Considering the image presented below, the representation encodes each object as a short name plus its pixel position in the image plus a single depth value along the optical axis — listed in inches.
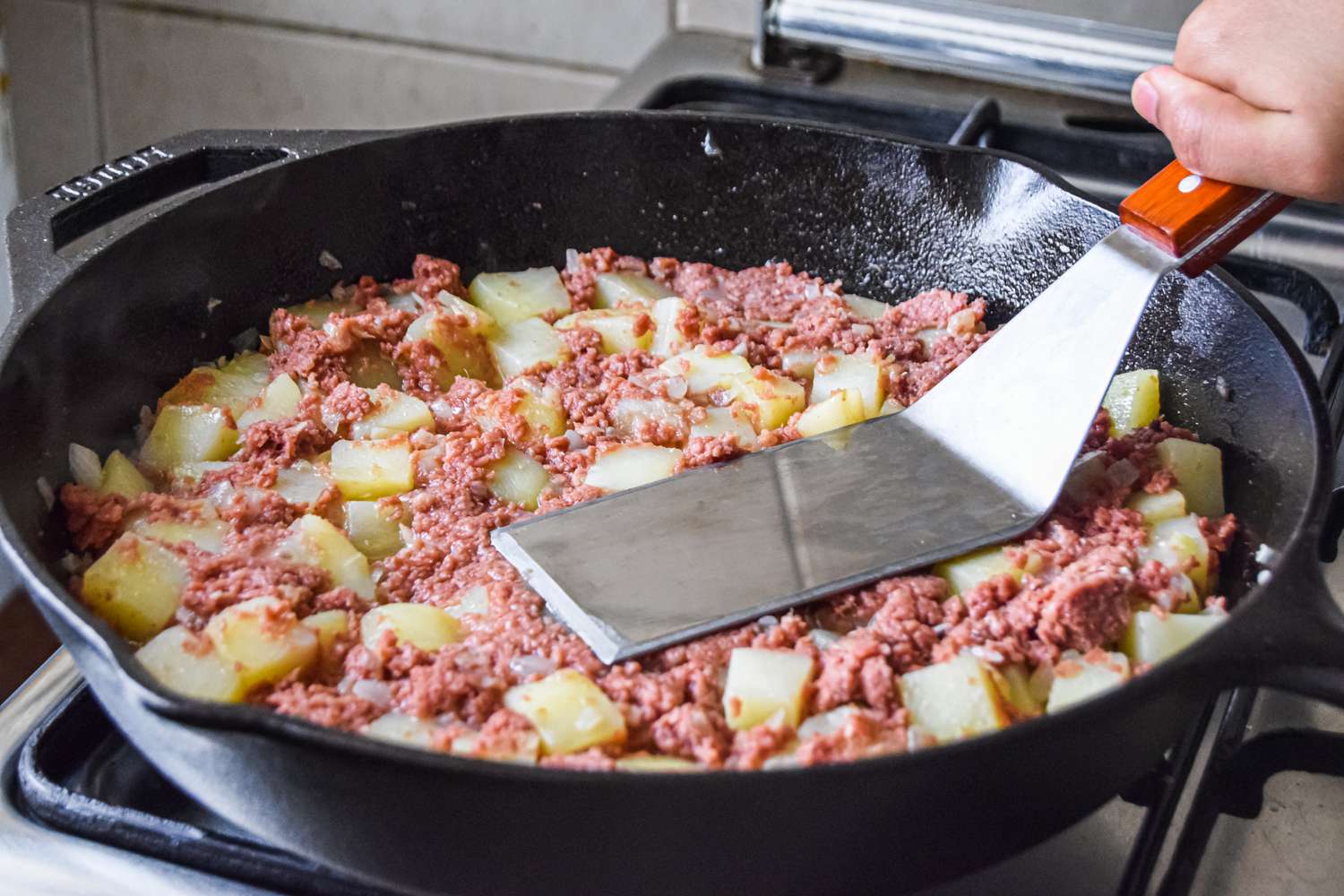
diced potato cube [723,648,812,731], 27.8
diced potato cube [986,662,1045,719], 28.2
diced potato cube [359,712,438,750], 27.6
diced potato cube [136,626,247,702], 27.8
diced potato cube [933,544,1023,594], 29.6
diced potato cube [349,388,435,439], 32.6
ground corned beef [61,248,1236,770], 27.9
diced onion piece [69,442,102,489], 31.1
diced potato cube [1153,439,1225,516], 30.9
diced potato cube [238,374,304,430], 32.8
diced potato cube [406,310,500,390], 33.8
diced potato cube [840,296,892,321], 35.4
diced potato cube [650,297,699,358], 34.2
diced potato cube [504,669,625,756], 27.5
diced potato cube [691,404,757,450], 32.4
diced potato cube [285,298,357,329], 34.6
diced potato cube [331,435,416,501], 31.6
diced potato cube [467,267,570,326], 35.1
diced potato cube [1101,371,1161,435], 32.2
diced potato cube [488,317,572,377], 34.0
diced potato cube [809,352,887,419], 33.1
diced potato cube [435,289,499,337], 34.3
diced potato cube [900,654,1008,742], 27.7
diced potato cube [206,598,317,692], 28.1
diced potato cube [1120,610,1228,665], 28.6
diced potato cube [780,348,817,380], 34.0
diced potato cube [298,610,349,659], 28.9
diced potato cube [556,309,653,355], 34.4
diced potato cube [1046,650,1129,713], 28.1
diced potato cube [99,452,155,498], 31.2
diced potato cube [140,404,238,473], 32.1
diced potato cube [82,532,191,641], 29.1
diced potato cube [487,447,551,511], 31.8
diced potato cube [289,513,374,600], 30.1
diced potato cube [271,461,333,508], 31.4
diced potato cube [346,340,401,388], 33.8
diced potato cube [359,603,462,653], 29.0
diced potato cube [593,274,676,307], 35.2
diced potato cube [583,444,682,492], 31.6
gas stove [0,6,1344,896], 27.6
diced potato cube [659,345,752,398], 33.3
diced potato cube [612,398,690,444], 32.5
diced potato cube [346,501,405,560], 31.1
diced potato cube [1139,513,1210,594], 29.5
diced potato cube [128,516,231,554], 30.4
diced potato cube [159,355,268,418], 32.9
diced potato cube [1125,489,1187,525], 30.5
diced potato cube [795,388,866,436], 32.4
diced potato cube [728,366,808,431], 32.8
